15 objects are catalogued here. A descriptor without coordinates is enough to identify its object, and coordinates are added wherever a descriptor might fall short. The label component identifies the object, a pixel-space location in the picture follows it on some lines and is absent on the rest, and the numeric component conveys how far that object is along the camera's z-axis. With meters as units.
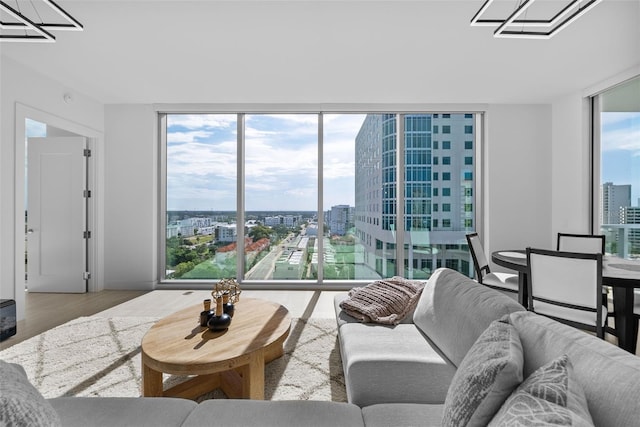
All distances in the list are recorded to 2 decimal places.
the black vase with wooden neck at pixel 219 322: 1.91
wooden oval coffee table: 1.57
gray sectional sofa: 0.78
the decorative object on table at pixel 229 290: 2.23
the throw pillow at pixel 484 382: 0.83
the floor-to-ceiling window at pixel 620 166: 3.51
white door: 4.19
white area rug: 1.99
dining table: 2.10
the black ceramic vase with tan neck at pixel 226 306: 2.15
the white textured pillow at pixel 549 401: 0.66
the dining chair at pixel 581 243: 3.24
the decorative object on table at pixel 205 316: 2.00
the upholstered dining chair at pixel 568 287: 2.03
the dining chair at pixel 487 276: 3.02
